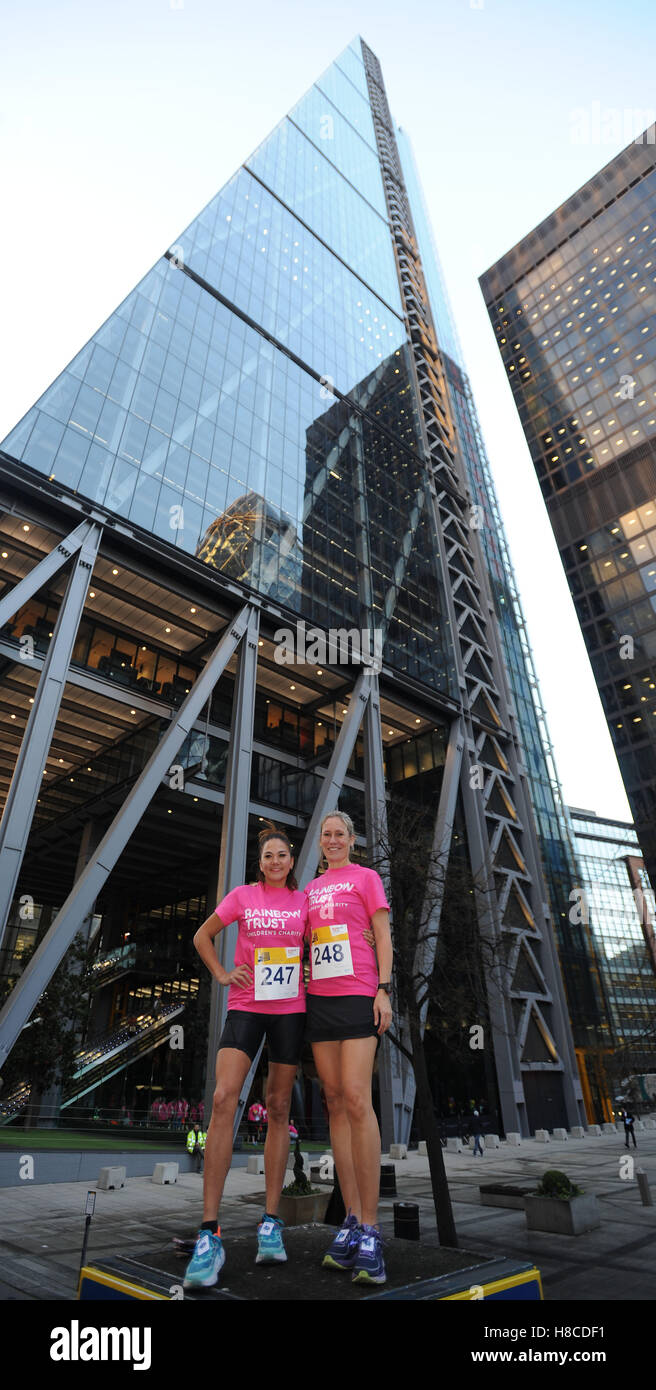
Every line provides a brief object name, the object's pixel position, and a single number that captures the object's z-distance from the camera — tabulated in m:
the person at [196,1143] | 20.02
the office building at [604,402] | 52.78
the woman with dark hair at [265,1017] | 4.01
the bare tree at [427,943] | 10.61
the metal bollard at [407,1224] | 8.91
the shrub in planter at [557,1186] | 10.75
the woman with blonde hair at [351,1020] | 3.89
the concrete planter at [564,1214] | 10.31
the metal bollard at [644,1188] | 12.63
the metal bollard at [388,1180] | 13.45
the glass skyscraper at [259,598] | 26.34
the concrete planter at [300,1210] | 10.79
